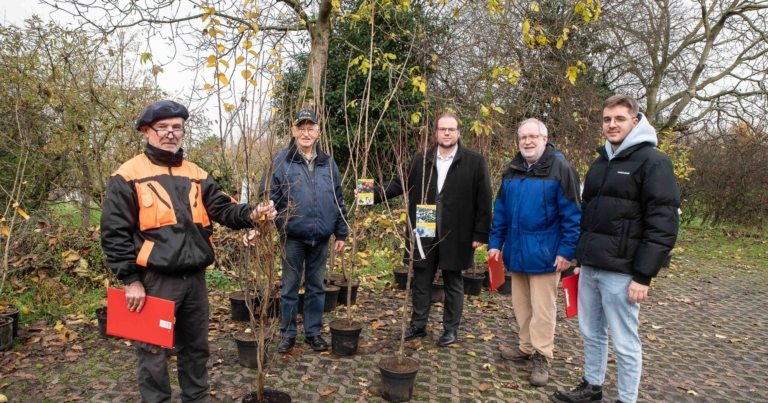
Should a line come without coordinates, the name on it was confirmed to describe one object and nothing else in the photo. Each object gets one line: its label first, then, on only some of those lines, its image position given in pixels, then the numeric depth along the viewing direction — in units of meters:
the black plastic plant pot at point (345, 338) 3.83
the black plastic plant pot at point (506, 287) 6.12
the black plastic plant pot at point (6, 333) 3.79
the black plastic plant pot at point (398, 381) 3.14
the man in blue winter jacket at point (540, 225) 3.33
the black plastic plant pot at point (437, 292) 5.56
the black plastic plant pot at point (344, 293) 5.23
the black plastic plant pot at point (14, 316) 3.97
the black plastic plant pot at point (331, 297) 4.91
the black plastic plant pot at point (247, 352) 3.57
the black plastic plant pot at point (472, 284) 5.92
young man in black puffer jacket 2.59
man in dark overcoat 3.92
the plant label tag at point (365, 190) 3.79
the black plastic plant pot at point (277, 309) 4.49
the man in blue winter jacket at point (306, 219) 3.65
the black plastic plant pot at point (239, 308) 4.57
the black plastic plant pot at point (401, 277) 5.97
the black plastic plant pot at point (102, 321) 4.18
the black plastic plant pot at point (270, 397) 2.88
